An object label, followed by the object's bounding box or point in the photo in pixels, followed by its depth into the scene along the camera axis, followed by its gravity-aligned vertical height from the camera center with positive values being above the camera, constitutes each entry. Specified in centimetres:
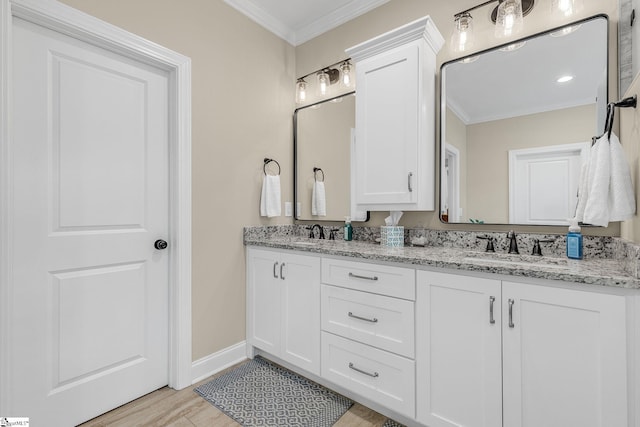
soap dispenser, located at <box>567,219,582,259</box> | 147 -13
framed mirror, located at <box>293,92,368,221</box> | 239 +46
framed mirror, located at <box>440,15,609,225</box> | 157 +51
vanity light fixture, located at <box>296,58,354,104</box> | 242 +113
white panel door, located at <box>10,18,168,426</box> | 147 -8
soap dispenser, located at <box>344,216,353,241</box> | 232 -12
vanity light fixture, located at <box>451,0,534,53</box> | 172 +113
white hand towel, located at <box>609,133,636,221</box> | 121 +10
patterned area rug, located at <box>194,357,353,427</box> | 164 -110
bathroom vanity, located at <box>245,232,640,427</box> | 108 -53
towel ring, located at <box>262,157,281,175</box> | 249 +41
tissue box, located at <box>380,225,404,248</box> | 202 -15
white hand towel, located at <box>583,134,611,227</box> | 125 +11
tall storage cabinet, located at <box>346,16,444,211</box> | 184 +61
